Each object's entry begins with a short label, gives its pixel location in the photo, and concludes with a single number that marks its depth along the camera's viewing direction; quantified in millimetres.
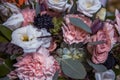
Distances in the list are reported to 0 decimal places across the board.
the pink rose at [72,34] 854
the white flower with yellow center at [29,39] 823
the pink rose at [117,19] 913
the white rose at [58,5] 901
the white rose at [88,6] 900
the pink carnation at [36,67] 831
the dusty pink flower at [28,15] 894
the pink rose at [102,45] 861
